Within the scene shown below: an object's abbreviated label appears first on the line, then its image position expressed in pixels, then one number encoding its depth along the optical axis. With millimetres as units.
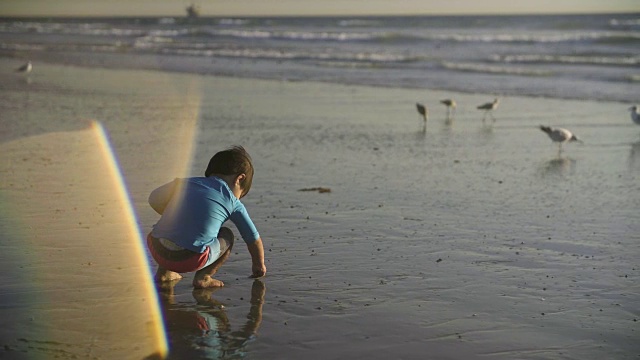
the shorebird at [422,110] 13461
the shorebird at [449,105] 14833
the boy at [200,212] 4785
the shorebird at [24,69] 22578
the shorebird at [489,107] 14633
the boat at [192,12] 93194
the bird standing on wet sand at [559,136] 11352
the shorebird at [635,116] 13531
